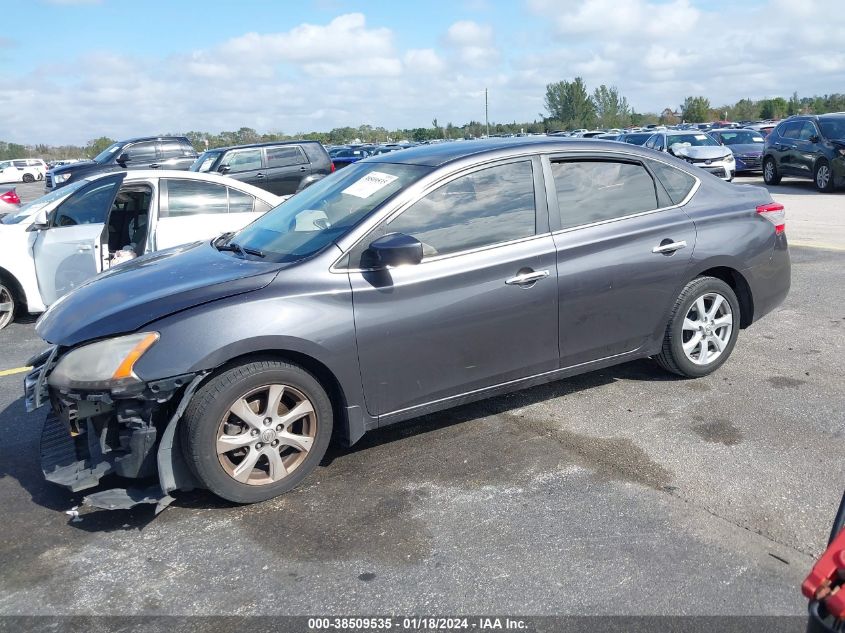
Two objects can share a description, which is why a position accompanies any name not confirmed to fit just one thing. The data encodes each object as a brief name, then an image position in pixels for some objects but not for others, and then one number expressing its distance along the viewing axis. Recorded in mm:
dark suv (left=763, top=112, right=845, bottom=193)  16188
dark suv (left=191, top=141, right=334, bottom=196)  16125
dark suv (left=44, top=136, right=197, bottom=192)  18953
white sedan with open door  7125
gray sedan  3430
